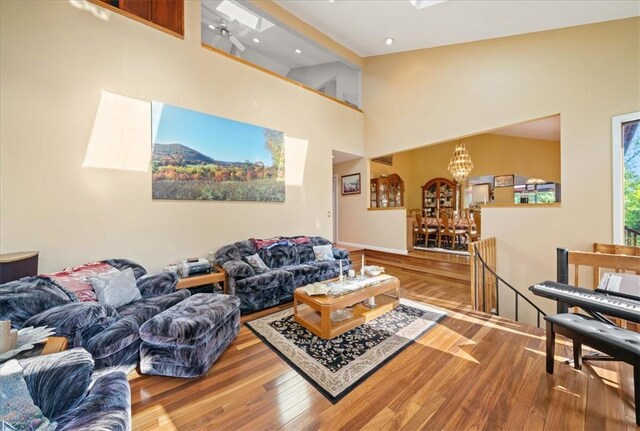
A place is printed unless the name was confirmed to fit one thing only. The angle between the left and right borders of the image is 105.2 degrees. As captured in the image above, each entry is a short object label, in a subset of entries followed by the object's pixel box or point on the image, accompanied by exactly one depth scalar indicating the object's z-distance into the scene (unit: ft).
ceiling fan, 15.65
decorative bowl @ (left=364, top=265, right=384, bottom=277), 10.94
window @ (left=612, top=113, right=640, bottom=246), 10.03
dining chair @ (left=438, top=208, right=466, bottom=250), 18.76
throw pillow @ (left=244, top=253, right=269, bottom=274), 11.49
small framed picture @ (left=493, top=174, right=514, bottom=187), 22.33
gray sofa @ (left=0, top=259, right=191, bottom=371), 5.65
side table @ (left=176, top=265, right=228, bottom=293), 10.02
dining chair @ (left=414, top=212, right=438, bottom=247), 20.68
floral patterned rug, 6.34
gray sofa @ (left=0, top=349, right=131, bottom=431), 3.30
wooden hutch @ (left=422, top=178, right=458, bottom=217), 25.62
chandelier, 18.37
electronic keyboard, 5.69
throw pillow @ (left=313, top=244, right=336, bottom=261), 14.40
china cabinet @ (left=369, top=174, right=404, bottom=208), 22.65
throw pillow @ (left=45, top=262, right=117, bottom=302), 7.22
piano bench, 4.78
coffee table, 8.00
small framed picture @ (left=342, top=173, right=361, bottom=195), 21.15
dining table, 18.93
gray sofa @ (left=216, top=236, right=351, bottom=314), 10.45
